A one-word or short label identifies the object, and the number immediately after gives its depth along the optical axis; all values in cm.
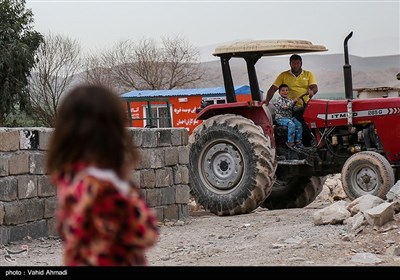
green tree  4225
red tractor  1242
